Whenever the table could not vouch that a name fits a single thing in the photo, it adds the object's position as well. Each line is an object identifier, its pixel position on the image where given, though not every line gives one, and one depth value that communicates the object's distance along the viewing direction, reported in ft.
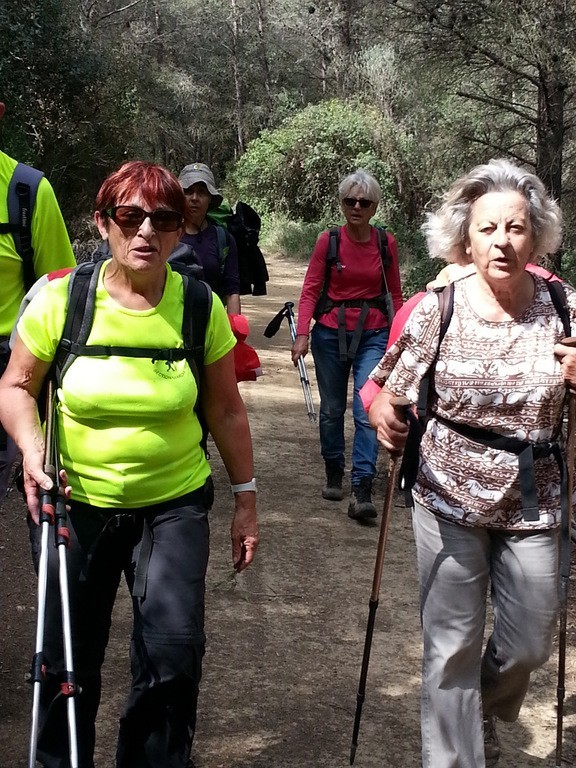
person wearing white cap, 20.67
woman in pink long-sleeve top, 22.82
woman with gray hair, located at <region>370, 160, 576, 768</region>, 10.51
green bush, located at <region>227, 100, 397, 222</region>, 106.22
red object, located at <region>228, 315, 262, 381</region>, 16.05
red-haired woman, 9.71
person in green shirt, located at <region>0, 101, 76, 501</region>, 12.44
